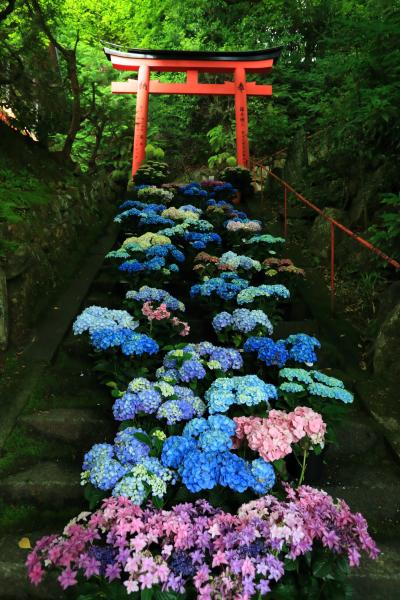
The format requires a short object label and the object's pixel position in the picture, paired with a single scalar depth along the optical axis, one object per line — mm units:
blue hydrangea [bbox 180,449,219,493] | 1914
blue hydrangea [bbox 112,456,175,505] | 1919
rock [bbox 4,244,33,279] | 3521
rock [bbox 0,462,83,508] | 2402
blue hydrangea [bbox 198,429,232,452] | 2045
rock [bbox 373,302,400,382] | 3350
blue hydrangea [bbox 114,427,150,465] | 2061
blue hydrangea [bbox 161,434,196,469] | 2055
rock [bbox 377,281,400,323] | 3731
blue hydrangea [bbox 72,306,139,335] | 3023
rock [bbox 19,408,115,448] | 2764
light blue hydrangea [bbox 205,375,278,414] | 2418
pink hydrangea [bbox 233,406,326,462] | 2141
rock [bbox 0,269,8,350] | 3309
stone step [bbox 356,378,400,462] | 2926
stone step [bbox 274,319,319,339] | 3932
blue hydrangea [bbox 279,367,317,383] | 2621
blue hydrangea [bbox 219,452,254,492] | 1926
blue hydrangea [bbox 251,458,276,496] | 2012
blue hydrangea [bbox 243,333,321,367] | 2920
